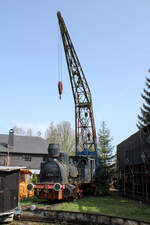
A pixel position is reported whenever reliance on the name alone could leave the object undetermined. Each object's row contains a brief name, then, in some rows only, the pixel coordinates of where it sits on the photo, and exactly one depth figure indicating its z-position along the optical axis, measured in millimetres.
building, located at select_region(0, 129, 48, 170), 31164
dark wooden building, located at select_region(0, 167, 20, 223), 8086
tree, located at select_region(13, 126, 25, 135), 53519
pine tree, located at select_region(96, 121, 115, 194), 27666
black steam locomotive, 12945
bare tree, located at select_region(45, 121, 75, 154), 43812
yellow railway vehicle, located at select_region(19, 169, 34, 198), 16881
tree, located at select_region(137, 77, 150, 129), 27131
